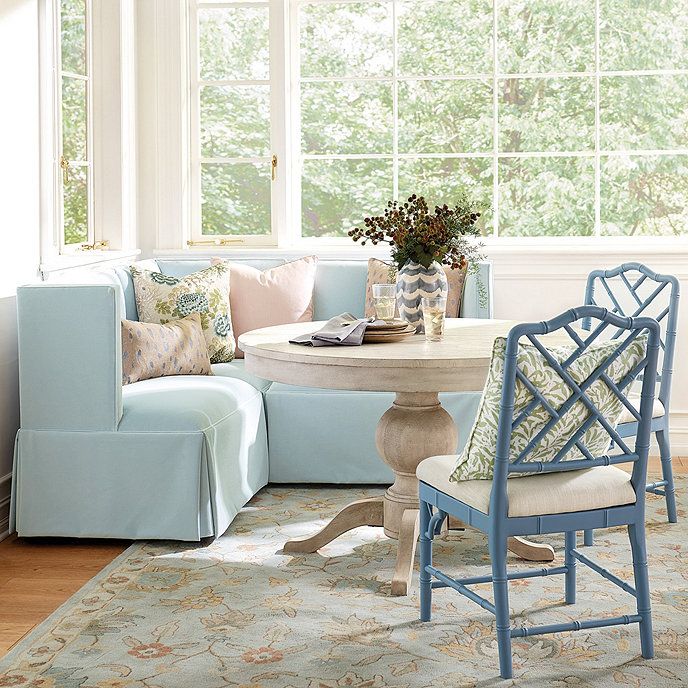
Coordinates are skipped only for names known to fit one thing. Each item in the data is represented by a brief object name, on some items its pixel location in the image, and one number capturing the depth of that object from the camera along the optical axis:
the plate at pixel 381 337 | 3.35
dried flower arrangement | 3.54
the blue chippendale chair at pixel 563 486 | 2.46
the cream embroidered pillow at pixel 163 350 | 4.11
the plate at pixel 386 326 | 3.39
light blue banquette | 3.71
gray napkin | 3.26
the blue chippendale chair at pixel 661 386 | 3.78
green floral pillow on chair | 2.46
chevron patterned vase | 3.58
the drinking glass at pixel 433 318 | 3.43
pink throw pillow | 4.89
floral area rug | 2.61
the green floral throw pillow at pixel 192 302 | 4.59
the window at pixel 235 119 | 5.45
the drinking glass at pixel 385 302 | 3.60
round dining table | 3.03
